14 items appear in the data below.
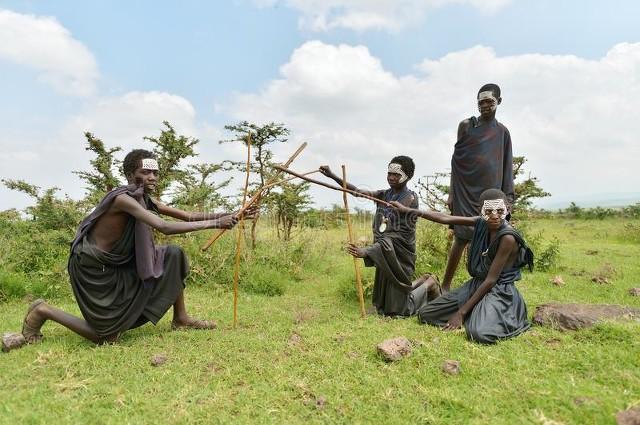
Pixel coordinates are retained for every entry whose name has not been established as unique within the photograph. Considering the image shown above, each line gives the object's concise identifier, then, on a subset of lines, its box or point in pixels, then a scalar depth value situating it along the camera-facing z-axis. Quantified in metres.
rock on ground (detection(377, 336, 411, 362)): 3.60
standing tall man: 5.44
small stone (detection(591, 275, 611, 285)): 6.88
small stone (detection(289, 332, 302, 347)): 4.07
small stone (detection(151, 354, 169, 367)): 3.69
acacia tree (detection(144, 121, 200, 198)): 8.09
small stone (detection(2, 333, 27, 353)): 4.08
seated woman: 4.29
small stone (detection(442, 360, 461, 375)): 3.38
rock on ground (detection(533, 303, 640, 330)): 4.21
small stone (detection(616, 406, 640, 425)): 2.56
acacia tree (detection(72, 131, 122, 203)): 7.34
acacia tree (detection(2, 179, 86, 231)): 7.00
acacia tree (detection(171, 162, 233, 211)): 8.08
